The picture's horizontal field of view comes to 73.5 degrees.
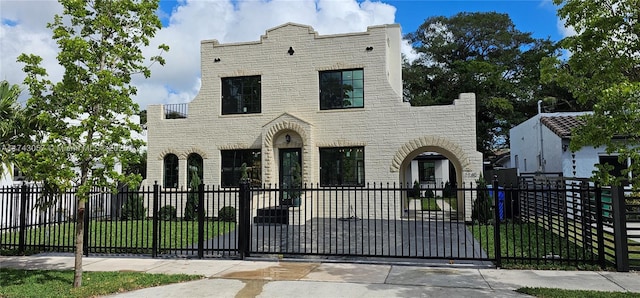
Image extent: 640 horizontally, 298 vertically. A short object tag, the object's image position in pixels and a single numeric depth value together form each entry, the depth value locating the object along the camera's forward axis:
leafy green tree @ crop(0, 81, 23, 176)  7.96
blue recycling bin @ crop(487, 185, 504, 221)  15.49
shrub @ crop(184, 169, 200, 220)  16.62
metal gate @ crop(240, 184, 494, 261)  9.50
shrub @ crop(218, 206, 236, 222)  16.30
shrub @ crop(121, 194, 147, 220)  16.90
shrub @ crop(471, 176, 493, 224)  14.72
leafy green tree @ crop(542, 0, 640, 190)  5.22
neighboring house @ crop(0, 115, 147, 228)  10.37
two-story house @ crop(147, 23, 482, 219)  16.41
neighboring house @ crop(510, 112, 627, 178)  16.34
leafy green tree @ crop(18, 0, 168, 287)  6.99
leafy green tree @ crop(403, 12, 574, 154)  33.56
